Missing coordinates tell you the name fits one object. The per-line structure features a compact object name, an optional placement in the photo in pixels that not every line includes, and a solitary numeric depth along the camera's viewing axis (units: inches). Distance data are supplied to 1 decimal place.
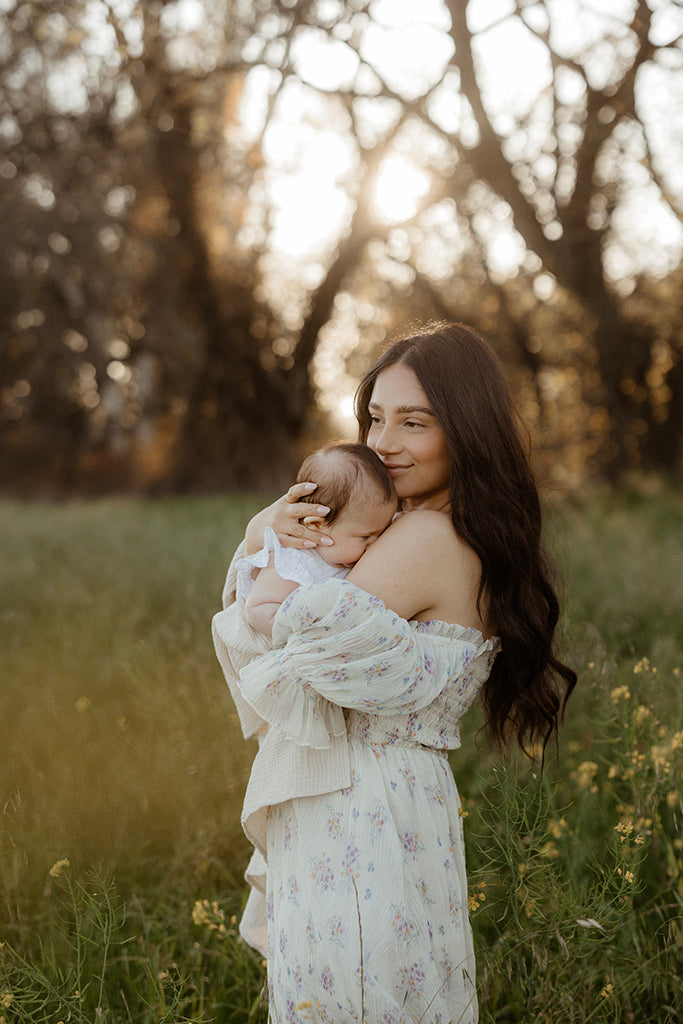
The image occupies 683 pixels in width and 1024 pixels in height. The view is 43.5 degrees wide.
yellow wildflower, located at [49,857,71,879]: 80.2
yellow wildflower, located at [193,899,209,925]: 90.7
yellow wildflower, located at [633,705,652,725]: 93.1
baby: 74.2
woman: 66.4
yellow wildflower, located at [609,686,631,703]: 95.2
